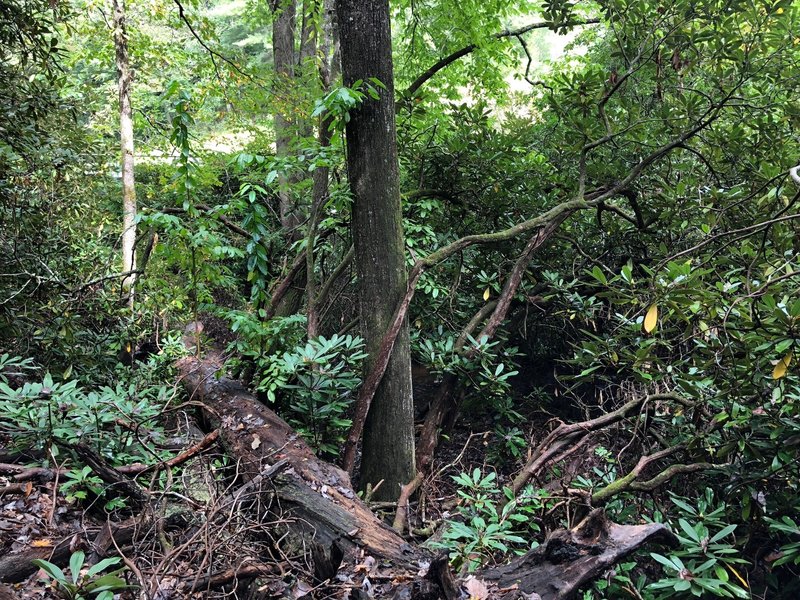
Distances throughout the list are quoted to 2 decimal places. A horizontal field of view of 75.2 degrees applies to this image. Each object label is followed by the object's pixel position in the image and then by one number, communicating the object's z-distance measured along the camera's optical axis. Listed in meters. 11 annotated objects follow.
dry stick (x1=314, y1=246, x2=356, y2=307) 4.57
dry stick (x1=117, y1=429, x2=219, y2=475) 2.89
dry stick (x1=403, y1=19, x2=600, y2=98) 5.21
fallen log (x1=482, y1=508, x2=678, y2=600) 2.30
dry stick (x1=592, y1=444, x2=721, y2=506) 2.98
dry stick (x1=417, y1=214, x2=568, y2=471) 4.42
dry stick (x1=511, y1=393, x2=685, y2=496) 3.54
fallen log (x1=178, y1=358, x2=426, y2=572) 2.74
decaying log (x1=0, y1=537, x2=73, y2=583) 2.22
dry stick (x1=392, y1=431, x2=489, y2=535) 3.50
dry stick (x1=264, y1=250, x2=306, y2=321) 4.71
